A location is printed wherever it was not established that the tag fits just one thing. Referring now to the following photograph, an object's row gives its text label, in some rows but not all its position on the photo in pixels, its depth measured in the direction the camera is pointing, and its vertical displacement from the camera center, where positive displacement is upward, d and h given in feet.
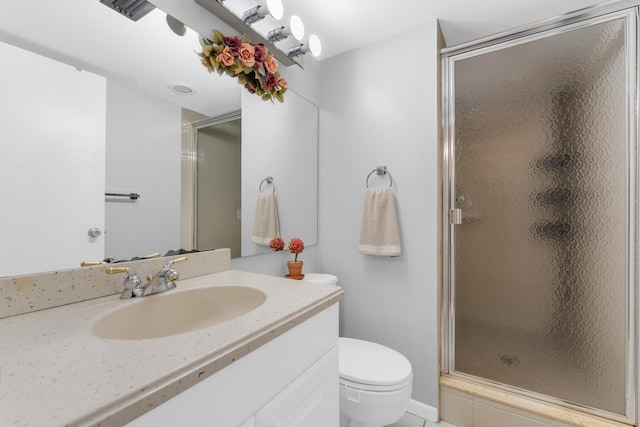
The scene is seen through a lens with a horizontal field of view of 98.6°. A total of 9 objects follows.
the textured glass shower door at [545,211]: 4.10 +0.11
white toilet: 3.50 -2.24
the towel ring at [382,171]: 5.31 +0.88
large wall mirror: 2.25 +0.83
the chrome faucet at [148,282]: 2.59 -0.65
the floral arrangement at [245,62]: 3.67 +2.18
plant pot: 4.93 -0.95
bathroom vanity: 1.17 -0.78
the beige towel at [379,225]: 5.09 -0.16
